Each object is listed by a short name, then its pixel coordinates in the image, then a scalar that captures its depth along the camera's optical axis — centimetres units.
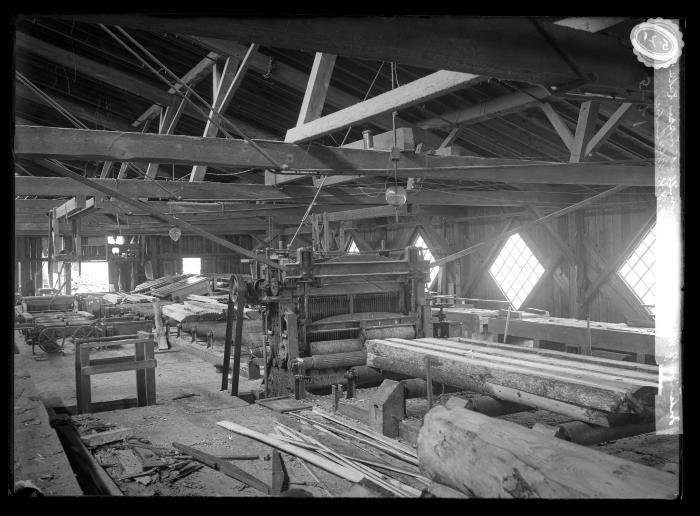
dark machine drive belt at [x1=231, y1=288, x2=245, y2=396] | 724
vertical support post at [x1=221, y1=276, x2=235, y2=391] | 773
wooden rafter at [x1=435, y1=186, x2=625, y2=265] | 704
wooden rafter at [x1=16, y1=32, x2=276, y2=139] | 875
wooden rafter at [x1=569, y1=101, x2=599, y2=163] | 567
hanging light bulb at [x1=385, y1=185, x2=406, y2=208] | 667
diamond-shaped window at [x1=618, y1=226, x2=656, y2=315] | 1020
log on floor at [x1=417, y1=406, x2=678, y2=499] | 253
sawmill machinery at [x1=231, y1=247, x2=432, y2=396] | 665
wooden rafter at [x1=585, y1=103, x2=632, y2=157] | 557
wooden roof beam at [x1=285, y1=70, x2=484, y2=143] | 441
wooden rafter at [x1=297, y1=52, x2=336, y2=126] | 551
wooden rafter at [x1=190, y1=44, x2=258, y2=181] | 713
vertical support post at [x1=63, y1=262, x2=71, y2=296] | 1374
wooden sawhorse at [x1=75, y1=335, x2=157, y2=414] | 680
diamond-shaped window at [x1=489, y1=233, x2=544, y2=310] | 1261
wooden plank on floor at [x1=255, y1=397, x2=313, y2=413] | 607
